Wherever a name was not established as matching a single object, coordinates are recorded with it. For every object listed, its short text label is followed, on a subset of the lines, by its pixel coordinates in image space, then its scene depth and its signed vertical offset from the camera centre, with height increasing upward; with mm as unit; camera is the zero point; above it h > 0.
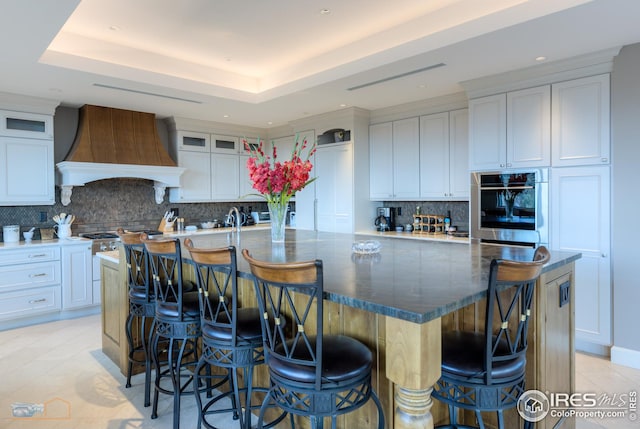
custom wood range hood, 4645 +735
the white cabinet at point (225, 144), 5992 +1026
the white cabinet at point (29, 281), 4039 -746
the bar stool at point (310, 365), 1379 -576
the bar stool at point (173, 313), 2178 -587
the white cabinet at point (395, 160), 4949 +642
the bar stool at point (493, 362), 1403 -579
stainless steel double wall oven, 3586 +10
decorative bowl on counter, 2379 -238
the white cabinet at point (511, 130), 3570 +750
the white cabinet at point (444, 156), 4500 +621
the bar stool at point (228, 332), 1802 -587
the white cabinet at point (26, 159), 4273 +581
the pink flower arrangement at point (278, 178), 2723 +222
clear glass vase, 2852 -78
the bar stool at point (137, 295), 2559 -560
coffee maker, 5438 -131
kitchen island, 1232 -363
